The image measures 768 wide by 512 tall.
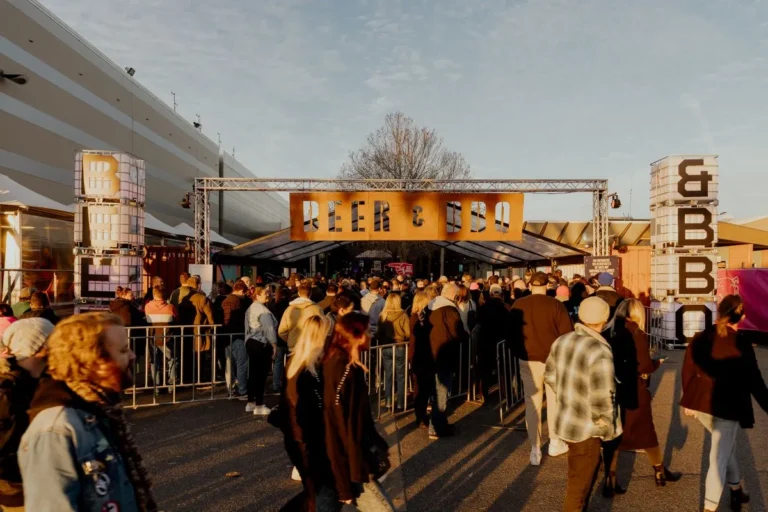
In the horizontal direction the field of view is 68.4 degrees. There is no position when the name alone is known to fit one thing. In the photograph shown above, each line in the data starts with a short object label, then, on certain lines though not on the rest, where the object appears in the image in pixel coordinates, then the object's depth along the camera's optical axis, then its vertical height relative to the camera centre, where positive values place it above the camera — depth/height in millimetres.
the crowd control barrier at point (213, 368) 7762 -1690
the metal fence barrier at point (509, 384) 7586 -1876
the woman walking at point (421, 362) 6543 -1245
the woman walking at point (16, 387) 2725 -661
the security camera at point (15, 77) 19078 +6115
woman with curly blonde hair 1887 -616
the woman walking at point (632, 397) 4543 -1174
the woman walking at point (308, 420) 3197 -956
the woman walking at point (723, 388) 4211 -1016
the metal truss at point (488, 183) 17281 +1959
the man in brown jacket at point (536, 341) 5695 -895
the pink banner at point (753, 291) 14085 -972
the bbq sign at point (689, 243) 13367 +255
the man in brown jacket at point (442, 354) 6543 -1157
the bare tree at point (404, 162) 37812 +6277
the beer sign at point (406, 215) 18438 +1299
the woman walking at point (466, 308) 8242 -811
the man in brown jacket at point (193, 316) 8672 -976
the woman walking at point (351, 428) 3150 -990
